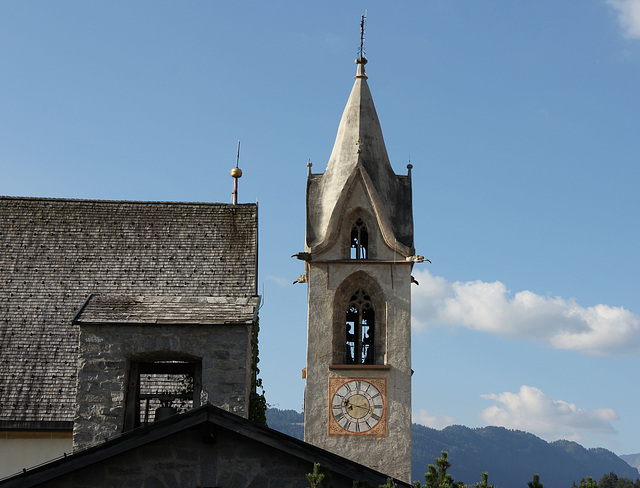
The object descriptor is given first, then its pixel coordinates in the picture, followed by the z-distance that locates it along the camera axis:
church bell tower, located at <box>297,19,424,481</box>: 26.84
